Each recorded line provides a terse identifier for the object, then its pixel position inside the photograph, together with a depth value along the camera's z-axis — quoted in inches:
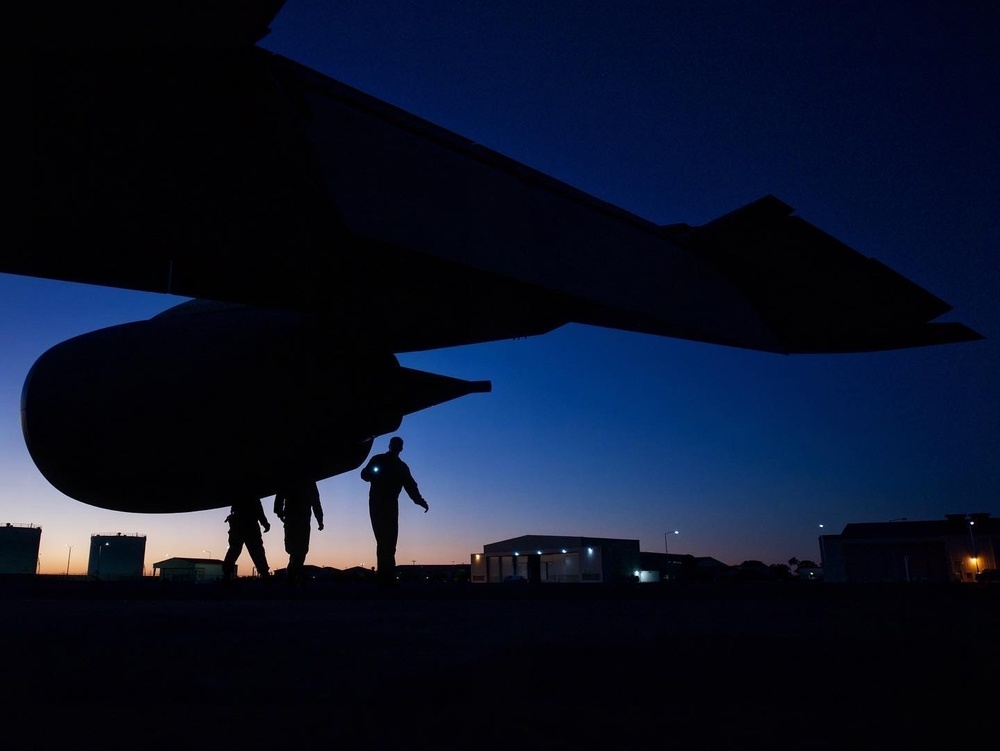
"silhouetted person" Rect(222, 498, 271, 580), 271.1
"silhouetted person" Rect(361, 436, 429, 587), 252.2
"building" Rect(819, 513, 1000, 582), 1298.0
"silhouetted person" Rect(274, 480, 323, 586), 276.8
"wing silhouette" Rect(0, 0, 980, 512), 98.5
